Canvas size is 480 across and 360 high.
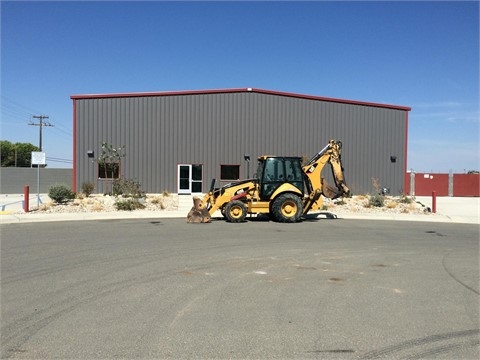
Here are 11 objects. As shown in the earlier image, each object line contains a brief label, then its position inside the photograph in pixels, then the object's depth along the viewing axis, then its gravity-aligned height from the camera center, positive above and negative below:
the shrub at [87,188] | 28.42 -1.07
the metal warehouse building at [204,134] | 31.64 +2.84
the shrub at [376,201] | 24.41 -1.35
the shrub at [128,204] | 22.09 -1.60
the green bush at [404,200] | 26.52 -1.39
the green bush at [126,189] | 24.78 -0.98
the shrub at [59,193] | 23.25 -1.15
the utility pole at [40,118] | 70.62 +8.15
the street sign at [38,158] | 22.31 +0.60
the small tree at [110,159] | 31.44 +0.88
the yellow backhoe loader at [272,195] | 17.17 -0.80
